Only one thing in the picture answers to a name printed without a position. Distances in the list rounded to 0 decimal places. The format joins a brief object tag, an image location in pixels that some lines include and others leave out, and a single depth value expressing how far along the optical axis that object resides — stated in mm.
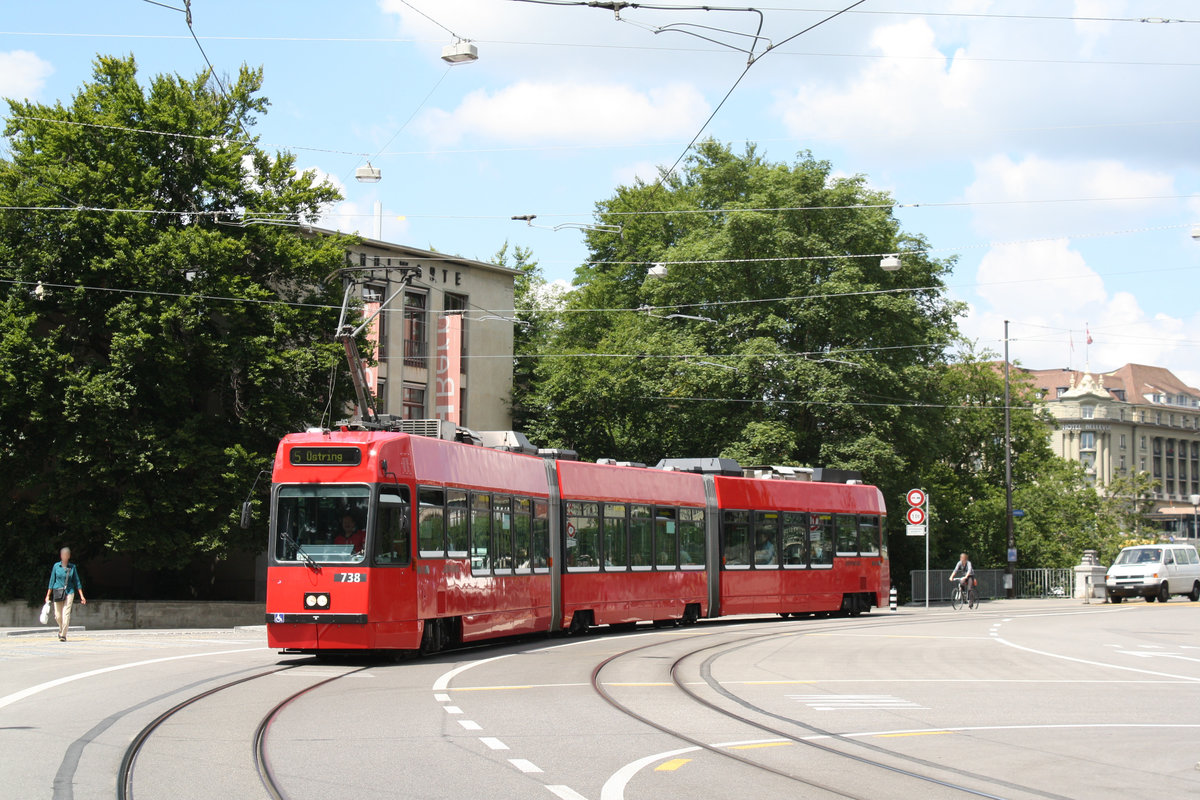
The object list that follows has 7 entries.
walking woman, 23953
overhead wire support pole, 55344
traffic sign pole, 40438
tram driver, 18328
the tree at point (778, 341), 47375
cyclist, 44469
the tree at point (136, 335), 33875
